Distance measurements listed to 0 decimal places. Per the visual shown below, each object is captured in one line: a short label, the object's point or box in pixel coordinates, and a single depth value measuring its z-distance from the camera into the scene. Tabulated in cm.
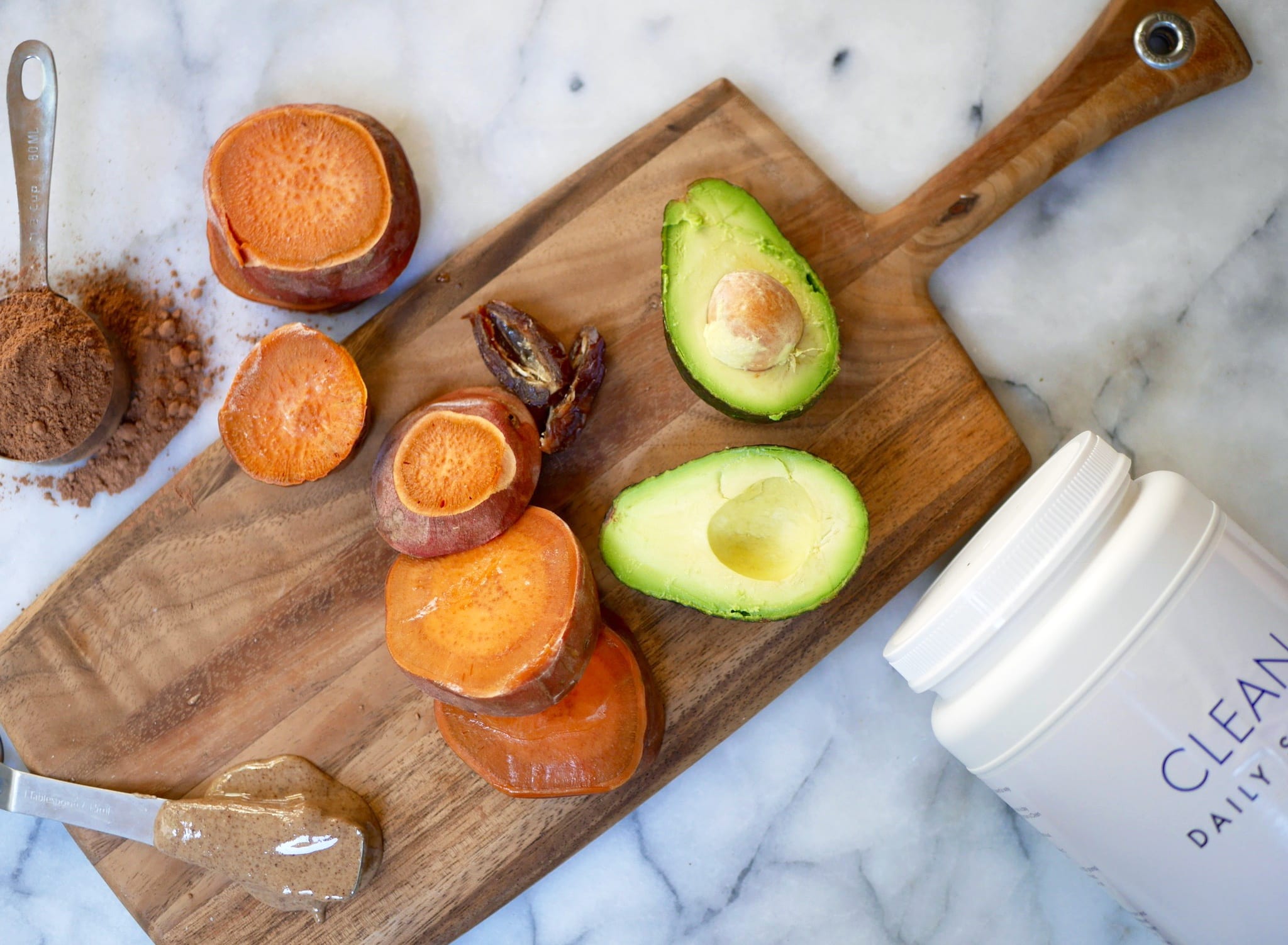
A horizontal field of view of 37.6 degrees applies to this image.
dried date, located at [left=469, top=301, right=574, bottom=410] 74
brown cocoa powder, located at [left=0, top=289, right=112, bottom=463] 75
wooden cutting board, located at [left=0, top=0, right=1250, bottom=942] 75
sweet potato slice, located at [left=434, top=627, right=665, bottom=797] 73
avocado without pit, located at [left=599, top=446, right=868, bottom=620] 70
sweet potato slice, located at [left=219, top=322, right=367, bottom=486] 74
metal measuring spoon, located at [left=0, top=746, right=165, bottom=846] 76
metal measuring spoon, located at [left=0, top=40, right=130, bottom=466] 77
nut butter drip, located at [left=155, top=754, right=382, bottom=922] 74
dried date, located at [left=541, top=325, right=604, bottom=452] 74
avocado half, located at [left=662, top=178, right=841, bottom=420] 71
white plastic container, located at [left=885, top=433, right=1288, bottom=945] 66
